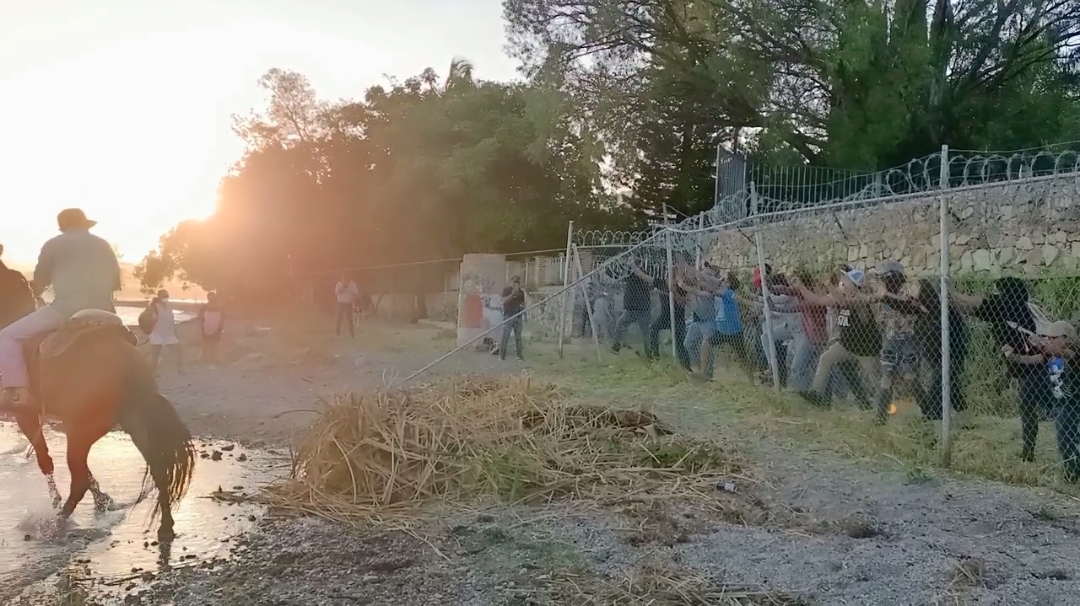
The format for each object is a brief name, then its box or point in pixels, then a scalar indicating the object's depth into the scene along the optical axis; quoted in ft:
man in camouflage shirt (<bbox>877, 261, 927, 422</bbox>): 24.77
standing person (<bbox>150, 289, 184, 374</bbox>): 45.09
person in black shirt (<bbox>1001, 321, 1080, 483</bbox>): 19.70
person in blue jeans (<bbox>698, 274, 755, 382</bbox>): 34.09
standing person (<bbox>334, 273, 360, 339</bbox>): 66.18
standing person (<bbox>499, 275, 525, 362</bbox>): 46.75
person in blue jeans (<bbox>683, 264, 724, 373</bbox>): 34.60
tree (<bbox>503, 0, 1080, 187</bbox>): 49.42
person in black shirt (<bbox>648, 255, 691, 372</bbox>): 36.96
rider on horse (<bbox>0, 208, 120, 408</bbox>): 18.86
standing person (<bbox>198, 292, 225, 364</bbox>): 53.42
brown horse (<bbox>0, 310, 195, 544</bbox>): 17.07
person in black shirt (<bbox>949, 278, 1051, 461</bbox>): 20.54
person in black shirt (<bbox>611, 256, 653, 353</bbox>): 40.52
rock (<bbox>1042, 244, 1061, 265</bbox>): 32.81
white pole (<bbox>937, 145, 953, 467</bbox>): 20.90
